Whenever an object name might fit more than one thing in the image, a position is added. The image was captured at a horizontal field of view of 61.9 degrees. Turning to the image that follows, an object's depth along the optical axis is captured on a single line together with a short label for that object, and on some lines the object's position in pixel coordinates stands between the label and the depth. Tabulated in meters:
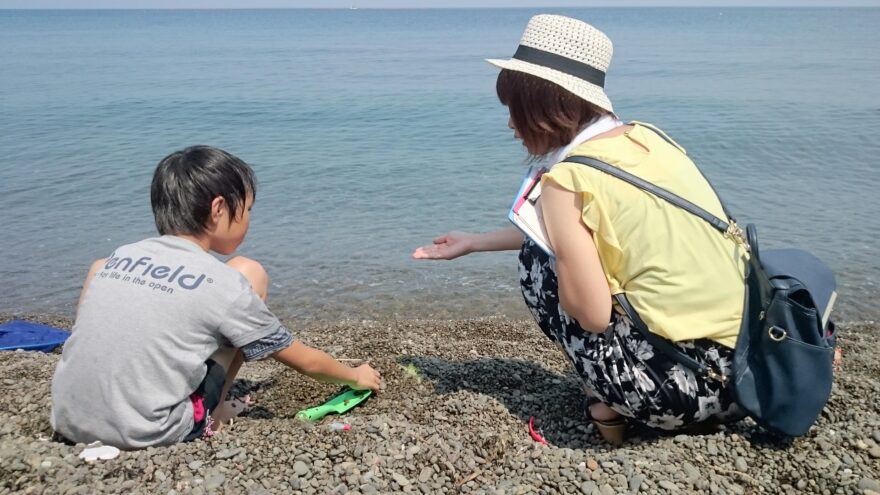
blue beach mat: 5.30
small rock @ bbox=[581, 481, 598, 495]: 2.71
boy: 2.76
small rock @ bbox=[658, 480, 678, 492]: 2.71
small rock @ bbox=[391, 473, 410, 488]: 2.78
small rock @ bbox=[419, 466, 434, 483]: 2.83
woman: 2.75
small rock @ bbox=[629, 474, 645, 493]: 2.73
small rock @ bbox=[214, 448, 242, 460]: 2.87
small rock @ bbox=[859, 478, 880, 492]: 2.65
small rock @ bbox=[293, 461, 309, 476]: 2.81
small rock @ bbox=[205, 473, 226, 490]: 2.68
